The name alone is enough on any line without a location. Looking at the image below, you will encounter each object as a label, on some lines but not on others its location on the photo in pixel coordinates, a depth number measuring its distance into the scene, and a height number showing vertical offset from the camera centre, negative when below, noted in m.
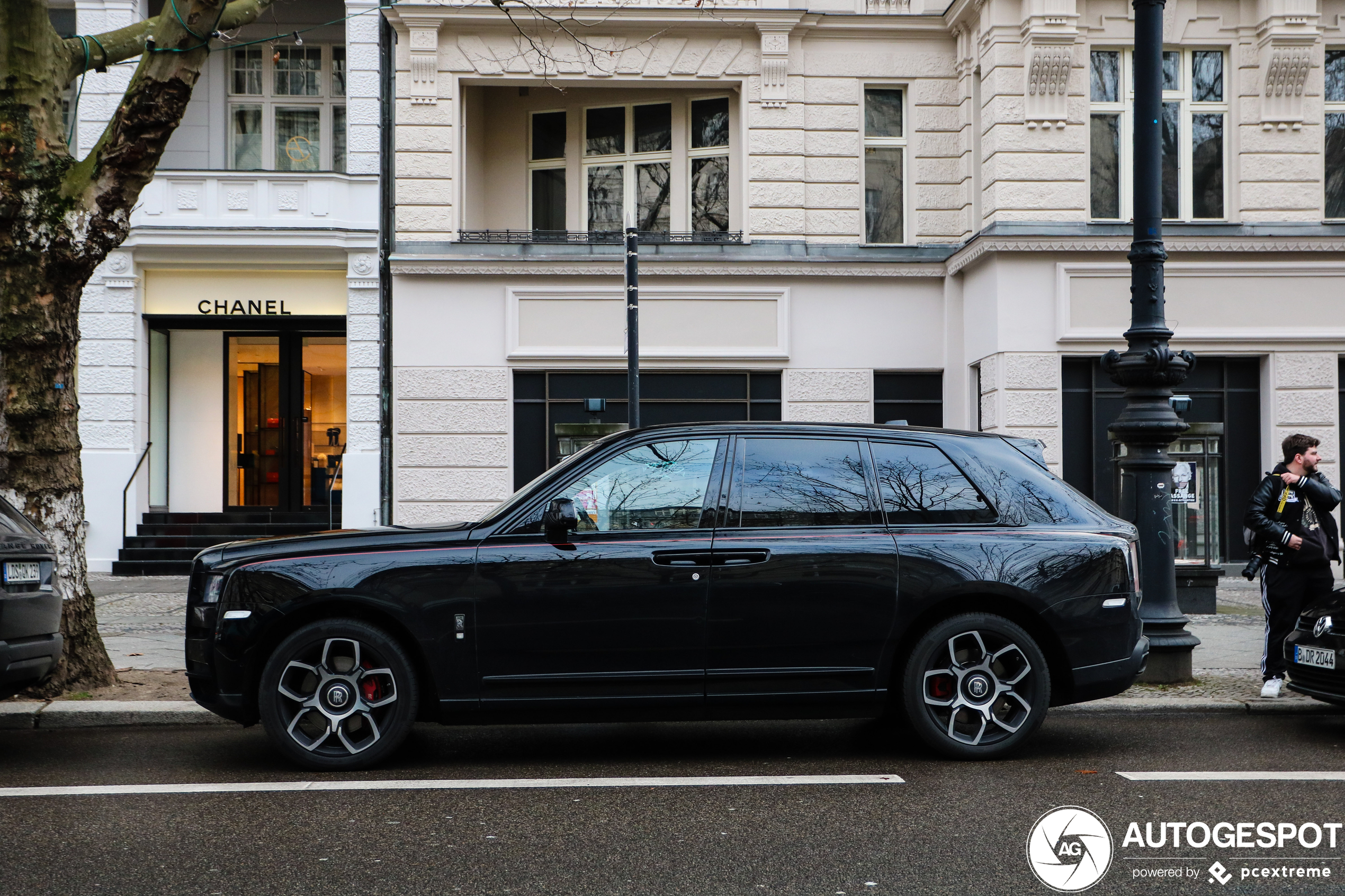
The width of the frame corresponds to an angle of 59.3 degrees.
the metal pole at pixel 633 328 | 10.29 +1.03
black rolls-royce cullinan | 5.81 -0.81
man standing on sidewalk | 7.59 -0.58
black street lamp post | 8.17 +0.47
